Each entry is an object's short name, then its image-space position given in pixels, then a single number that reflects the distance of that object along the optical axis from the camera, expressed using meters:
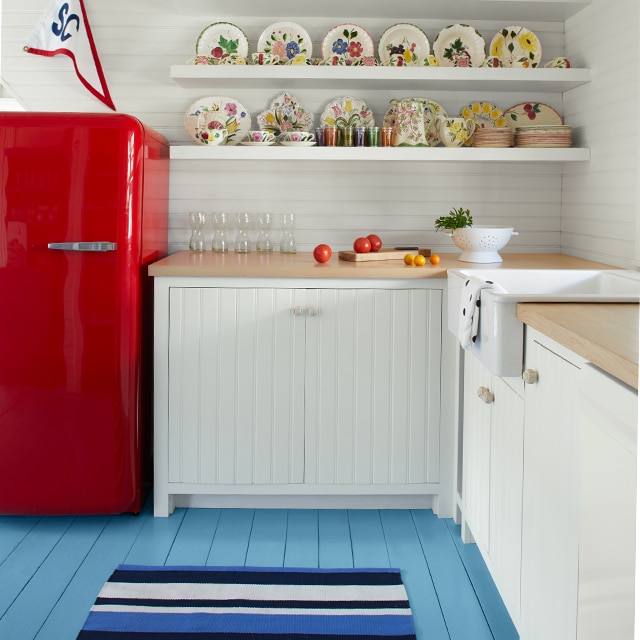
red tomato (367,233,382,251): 3.41
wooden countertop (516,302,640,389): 1.42
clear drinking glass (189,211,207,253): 3.60
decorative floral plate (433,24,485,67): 3.61
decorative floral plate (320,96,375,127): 3.66
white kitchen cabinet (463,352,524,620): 2.18
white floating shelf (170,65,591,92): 3.40
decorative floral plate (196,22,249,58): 3.59
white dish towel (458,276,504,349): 2.36
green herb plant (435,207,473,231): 3.34
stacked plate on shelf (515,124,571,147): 3.45
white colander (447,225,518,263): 3.26
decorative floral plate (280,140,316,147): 3.45
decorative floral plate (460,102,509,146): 3.68
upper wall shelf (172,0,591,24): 3.44
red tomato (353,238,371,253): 3.31
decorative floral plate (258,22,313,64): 3.59
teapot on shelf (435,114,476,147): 3.49
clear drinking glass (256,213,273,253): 3.63
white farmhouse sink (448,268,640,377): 2.13
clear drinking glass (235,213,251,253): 3.61
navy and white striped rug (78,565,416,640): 2.33
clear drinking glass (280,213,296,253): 3.62
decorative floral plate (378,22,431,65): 3.61
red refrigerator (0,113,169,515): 2.94
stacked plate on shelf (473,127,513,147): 3.46
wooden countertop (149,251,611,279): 3.03
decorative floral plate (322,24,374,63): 3.59
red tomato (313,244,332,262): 3.16
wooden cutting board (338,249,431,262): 3.22
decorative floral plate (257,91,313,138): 3.66
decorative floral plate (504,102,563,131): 3.68
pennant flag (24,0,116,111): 3.54
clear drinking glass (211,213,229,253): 3.61
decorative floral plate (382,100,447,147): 3.62
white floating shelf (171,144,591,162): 3.41
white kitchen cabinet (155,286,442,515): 3.08
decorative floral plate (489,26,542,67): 3.60
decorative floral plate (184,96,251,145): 3.59
